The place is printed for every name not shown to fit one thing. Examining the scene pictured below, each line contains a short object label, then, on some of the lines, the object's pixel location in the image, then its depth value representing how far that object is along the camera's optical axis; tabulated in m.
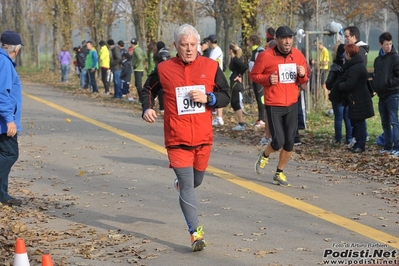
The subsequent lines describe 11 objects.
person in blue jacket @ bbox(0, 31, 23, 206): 9.15
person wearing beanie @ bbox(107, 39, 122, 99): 26.73
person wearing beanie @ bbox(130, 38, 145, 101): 24.52
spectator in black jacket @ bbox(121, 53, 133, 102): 26.12
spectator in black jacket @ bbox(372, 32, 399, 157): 12.80
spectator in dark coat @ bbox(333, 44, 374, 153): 13.45
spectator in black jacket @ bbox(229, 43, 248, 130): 16.88
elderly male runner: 7.44
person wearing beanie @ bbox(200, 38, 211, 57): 18.77
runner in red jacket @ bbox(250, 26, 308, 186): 10.71
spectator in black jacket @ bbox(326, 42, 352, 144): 14.16
